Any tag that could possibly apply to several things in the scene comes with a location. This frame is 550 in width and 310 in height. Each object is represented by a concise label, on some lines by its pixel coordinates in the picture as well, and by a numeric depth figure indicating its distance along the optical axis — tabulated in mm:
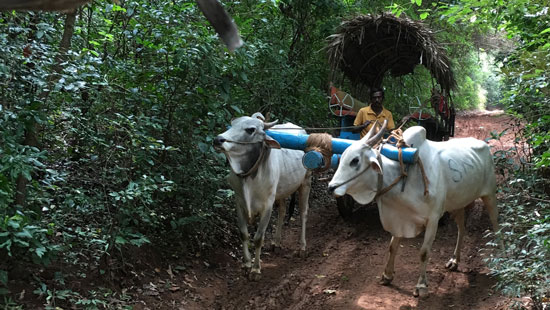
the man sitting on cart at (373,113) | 7883
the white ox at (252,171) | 5961
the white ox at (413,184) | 5445
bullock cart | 8289
